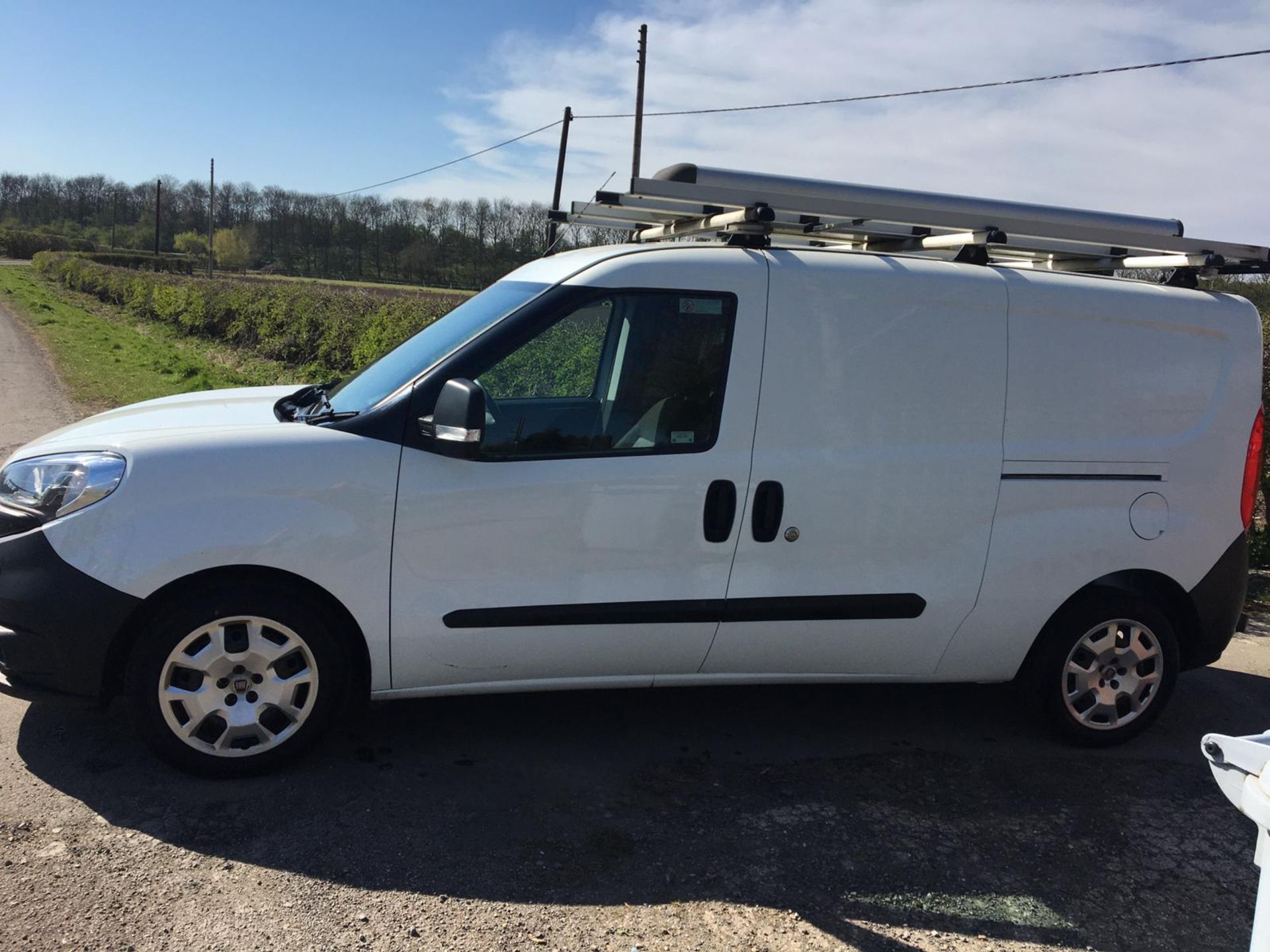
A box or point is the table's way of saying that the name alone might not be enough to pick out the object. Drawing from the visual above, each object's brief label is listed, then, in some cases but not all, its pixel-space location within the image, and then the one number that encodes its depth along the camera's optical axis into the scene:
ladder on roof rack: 4.12
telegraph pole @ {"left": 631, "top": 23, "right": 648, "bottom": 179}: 23.44
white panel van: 3.54
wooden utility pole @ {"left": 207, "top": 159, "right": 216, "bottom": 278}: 66.77
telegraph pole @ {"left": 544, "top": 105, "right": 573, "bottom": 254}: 28.81
